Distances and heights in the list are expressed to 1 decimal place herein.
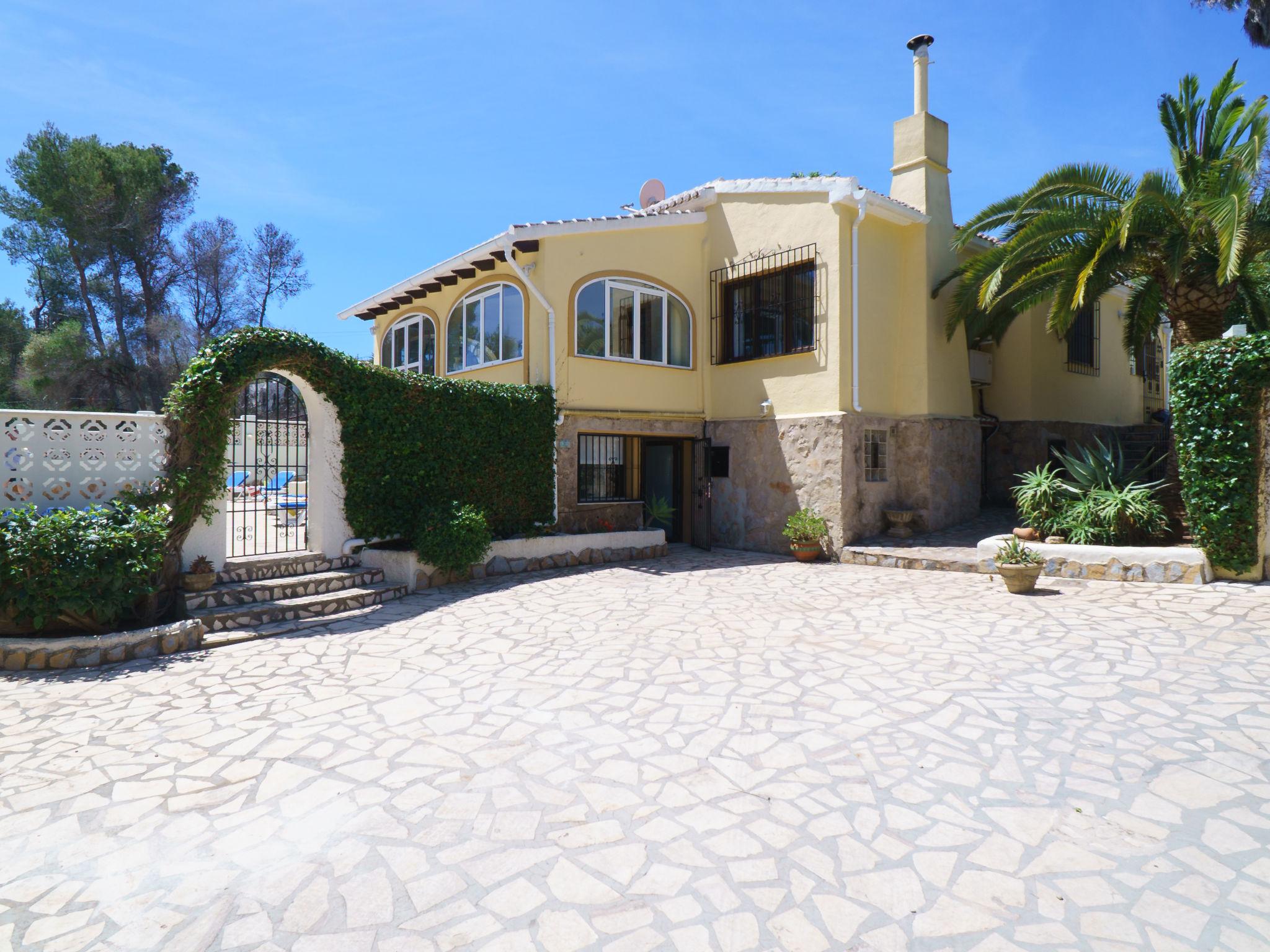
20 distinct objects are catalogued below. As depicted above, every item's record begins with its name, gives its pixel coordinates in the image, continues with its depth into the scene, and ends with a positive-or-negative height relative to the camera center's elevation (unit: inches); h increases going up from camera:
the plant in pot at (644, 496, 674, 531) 524.7 -23.2
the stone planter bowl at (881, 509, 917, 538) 479.2 -28.0
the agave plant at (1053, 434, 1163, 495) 408.2 +6.9
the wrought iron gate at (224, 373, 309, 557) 368.2 +37.8
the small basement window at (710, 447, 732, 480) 533.6 +18.7
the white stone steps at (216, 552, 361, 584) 327.3 -41.2
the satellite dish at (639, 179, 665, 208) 594.2 +267.8
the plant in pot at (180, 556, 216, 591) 304.5 -41.1
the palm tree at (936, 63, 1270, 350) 343.0 +145.1
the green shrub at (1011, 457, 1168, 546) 377.4 -14.5
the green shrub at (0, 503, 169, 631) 245.0 -29.4
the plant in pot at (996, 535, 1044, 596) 330.6 -42.9
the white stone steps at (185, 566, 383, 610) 304.3 -49.6
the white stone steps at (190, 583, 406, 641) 287.0 -56.6
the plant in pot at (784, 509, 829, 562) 458.6 -35.2
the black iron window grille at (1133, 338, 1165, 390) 716.7 +136.8
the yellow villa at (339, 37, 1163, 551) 467.5 +102.1
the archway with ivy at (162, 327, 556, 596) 302.4 +25.4
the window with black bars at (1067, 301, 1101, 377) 605.6 +132.9
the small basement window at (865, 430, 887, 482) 481.1 +20.3
